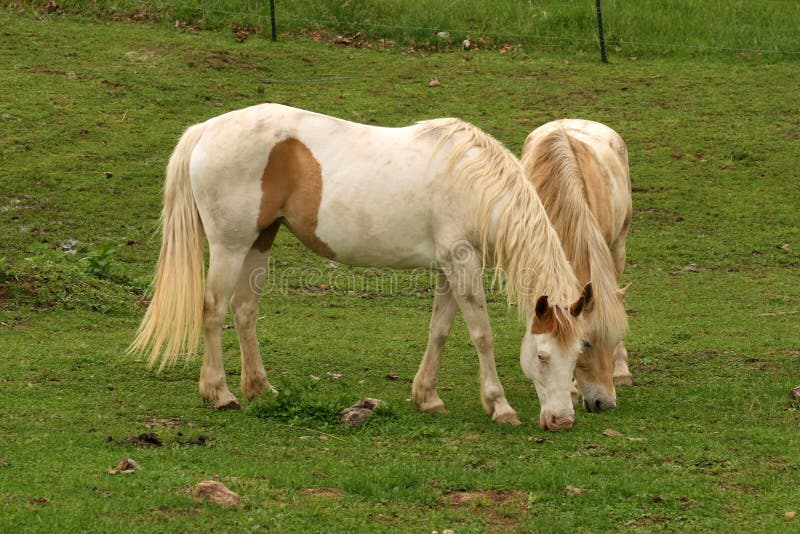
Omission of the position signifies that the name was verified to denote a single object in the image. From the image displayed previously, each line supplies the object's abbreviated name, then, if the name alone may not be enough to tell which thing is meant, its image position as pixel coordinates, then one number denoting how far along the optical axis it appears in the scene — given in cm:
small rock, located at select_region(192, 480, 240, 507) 910
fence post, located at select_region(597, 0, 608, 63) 3142
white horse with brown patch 1223
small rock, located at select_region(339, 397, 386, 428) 1184
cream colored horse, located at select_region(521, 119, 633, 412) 1248
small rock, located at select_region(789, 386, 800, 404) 1302
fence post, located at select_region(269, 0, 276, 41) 3159
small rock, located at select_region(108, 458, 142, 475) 984
